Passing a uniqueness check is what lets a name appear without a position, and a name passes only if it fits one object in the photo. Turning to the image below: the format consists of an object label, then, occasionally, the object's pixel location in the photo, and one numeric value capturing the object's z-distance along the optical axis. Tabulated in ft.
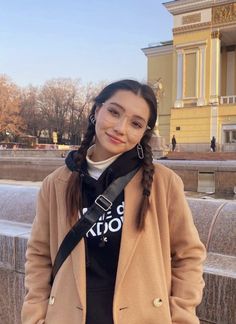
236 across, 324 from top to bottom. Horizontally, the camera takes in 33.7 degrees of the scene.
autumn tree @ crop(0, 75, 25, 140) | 165.68
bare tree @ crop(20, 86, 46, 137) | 191.21
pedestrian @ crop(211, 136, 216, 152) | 111.75
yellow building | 117.91
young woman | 5.11
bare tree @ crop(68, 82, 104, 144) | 186.09
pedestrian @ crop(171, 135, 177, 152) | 115.14
